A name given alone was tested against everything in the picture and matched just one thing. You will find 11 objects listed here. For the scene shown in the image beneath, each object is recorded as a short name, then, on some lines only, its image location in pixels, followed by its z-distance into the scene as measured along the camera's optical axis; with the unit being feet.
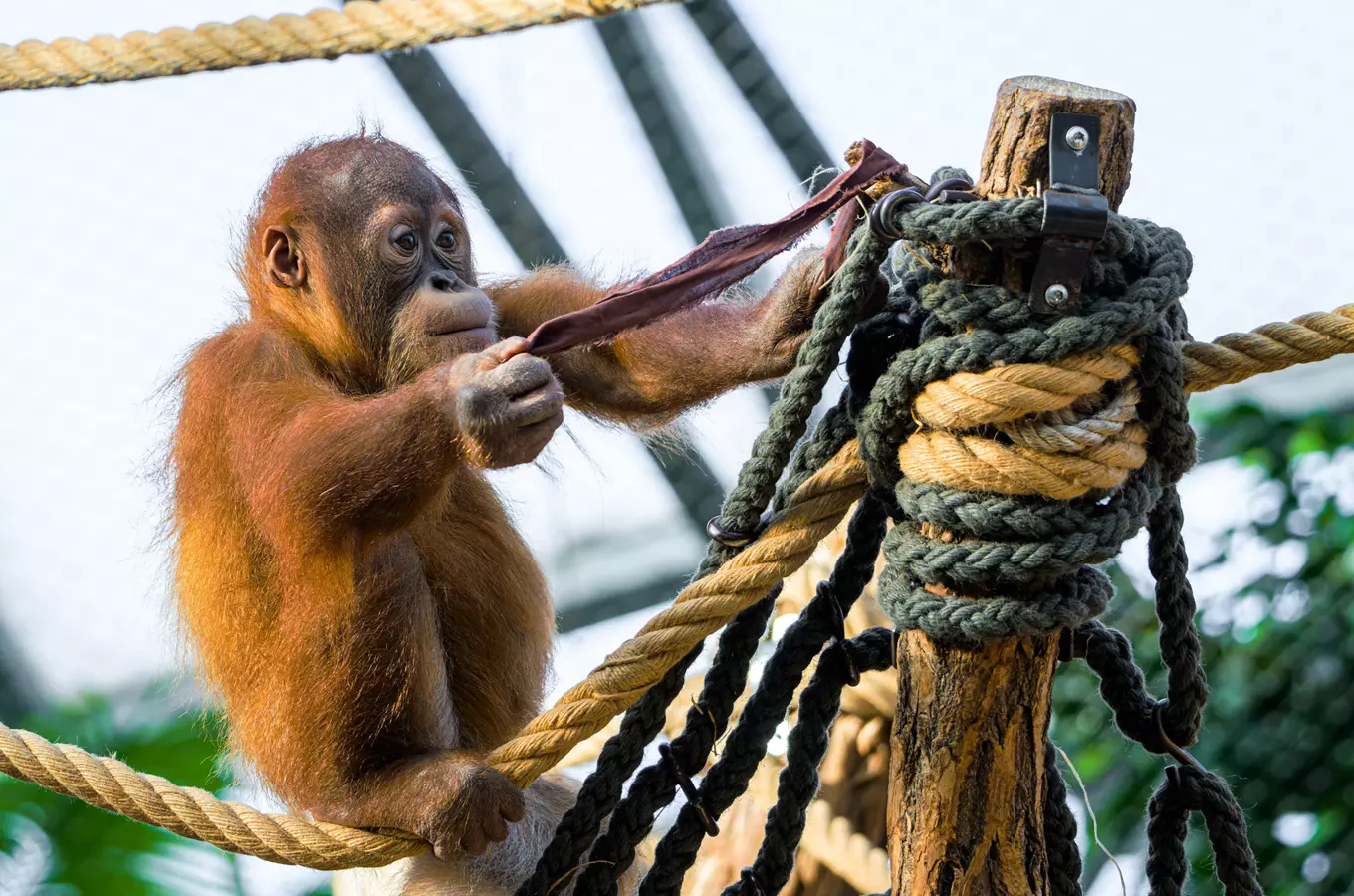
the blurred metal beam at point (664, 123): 35.42
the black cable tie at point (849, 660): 16.49
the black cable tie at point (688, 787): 16.38
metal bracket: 15.47
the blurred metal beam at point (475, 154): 34.29
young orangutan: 16.54
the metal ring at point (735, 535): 16.25
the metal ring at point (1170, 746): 16.34
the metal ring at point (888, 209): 15.75
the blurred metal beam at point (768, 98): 34.59
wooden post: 15.76
